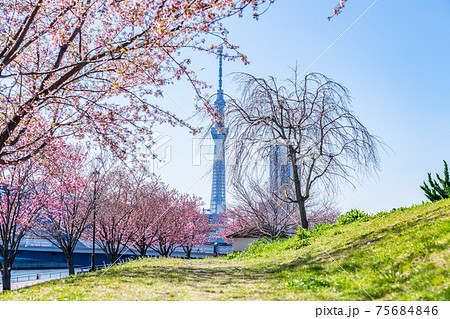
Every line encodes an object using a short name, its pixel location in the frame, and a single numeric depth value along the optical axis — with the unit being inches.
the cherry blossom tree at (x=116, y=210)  981.8
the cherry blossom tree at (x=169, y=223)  1144.2
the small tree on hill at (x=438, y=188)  573.1
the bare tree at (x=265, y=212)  1021.8
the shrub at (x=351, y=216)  528.1
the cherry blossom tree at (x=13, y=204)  661.3
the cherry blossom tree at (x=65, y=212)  831.9
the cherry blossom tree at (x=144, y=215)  1068.5
